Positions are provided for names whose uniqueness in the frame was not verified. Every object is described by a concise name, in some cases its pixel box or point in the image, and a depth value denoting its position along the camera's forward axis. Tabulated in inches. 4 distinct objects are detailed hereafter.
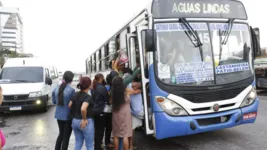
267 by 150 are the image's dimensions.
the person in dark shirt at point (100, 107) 142.5
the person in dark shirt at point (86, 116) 122.1
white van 290.6
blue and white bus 146.1
